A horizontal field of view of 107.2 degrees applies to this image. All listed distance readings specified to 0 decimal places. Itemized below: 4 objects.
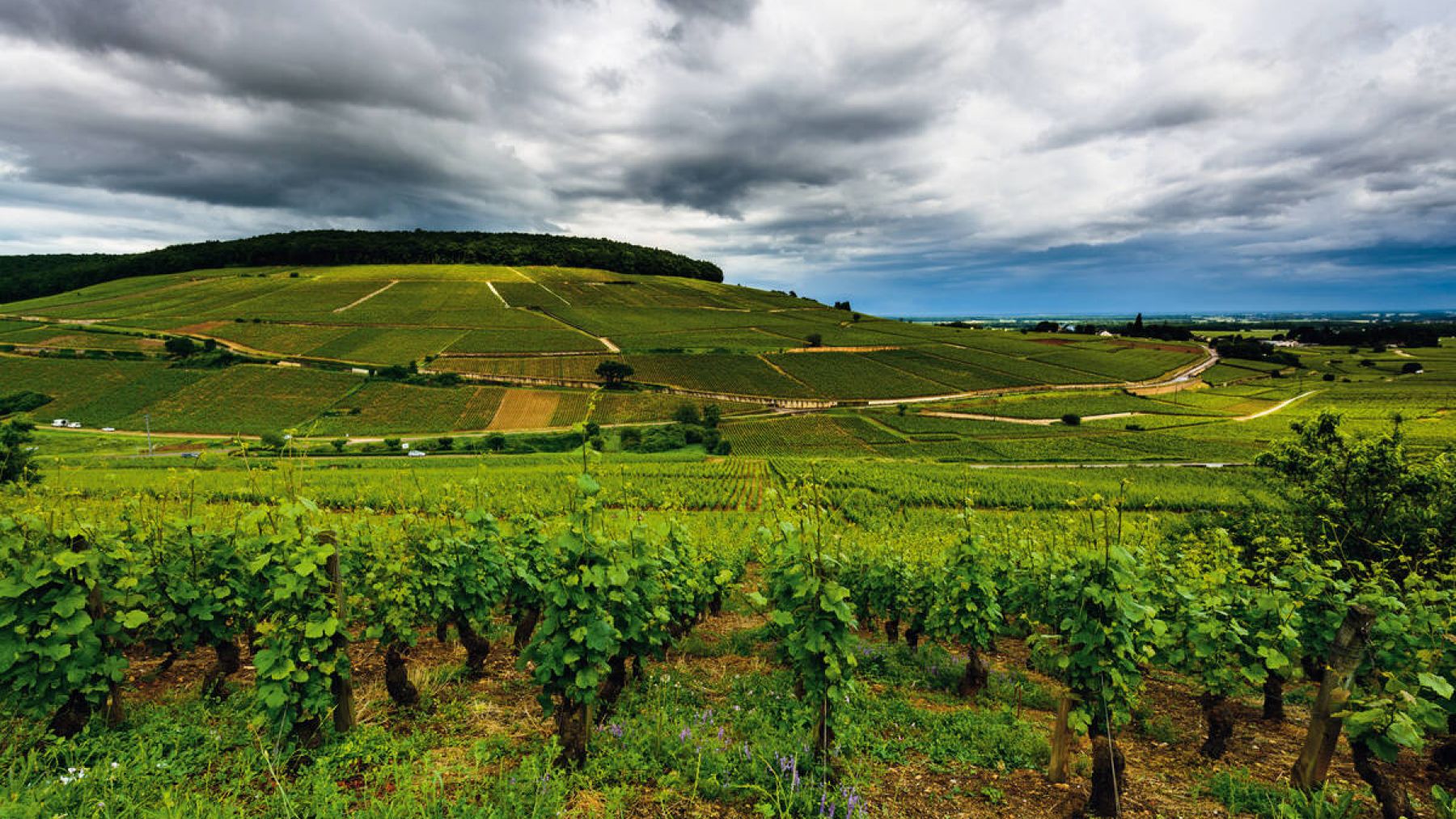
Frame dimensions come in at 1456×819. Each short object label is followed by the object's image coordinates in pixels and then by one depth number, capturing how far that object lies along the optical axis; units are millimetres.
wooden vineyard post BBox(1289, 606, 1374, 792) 5195
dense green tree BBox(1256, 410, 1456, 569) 15641
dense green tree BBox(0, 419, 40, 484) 14570
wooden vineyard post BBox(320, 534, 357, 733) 5984
